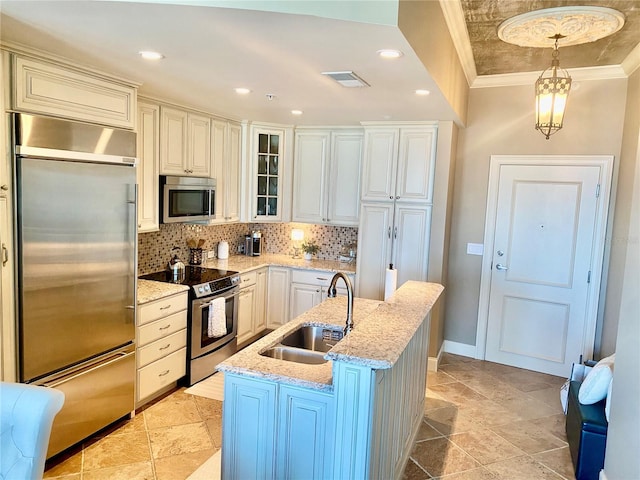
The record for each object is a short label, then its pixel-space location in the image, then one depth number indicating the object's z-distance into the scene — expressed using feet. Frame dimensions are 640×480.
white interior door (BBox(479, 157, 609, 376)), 14.01
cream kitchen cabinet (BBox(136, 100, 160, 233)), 11.68
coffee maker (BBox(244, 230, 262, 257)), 17.83
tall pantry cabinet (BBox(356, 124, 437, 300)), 14.35
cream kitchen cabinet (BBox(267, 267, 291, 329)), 16.65
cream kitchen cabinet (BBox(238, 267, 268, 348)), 15.28
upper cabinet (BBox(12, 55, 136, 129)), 7.88
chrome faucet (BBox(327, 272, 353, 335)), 8.00
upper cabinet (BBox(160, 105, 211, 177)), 12.50
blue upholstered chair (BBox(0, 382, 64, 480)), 4.69
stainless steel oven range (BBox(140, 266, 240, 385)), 12.55
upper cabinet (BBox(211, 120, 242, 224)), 14.89
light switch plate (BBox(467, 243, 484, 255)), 15.44
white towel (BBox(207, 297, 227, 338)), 13.08
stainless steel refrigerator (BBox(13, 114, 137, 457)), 8.05
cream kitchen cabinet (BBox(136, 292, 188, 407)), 10.99
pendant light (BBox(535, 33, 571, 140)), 9.75
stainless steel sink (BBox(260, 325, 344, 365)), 8.76
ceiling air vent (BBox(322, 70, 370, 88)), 8.75
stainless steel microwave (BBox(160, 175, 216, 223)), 12.55
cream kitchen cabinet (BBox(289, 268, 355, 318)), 16.05
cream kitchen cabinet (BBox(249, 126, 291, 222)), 16.67
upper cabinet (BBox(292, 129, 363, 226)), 16.35
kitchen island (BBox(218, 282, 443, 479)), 6.14
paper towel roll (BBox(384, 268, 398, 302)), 10.49
